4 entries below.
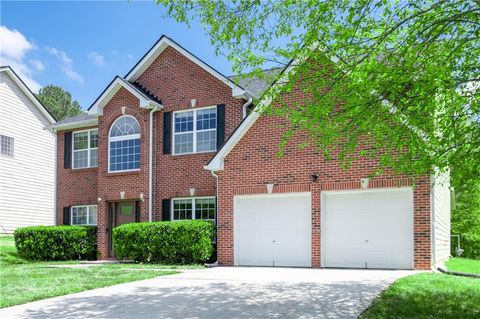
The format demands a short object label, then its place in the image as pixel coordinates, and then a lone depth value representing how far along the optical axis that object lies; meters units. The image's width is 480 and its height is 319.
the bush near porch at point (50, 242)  20.17
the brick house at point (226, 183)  14.55
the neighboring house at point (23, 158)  27.12
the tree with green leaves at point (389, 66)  8.28
